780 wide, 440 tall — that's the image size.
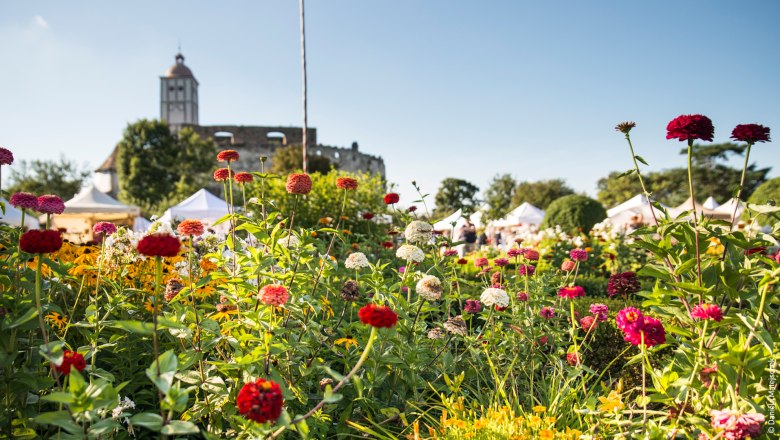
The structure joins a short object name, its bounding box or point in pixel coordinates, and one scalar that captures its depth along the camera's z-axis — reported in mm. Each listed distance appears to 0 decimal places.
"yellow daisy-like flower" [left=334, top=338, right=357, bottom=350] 2203
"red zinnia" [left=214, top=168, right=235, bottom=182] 2453
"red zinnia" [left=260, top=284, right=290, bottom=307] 1572
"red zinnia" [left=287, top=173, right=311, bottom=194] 2094
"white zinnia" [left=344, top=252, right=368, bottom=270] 2449
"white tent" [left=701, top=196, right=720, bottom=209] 19584
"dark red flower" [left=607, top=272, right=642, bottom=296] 2605
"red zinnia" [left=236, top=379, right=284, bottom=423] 1087
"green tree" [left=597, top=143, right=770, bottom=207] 37062
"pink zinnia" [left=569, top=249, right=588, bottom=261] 2891
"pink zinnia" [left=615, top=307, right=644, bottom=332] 1572
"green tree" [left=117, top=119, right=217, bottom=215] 32469
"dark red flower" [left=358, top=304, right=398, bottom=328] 1294
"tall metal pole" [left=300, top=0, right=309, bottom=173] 11633
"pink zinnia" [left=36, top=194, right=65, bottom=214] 1962
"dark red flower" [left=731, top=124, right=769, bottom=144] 1882
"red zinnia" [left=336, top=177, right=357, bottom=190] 2391
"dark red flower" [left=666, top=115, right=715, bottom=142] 1822
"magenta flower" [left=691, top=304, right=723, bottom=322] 1549
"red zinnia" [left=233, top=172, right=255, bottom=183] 2320
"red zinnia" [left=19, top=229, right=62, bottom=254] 1267
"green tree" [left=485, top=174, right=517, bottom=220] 47375
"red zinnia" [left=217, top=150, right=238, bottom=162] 2367
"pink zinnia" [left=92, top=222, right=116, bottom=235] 2326
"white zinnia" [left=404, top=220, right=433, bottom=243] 2717
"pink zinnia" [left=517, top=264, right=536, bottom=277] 2995
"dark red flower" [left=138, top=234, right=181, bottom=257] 1184
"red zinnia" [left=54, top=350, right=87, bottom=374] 1301
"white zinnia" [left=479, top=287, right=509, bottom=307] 2311
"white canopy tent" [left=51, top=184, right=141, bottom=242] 15844
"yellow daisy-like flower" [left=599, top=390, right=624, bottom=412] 1744
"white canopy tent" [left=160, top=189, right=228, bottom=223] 12047
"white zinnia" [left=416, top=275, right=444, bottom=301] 2049
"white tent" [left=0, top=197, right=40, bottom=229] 10585
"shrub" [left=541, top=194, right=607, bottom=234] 15305
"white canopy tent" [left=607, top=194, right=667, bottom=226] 15585
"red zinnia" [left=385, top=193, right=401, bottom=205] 3223
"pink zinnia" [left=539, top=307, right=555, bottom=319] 2670
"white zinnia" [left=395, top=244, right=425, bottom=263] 2416
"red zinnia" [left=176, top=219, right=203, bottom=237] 1872
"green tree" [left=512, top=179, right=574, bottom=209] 44188
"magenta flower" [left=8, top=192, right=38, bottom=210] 1873
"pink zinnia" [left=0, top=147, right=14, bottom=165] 2027
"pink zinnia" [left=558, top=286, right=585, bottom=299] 2364
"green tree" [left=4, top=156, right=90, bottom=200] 33688
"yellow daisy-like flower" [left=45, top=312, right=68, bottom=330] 2214
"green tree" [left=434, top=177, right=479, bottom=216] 52719
